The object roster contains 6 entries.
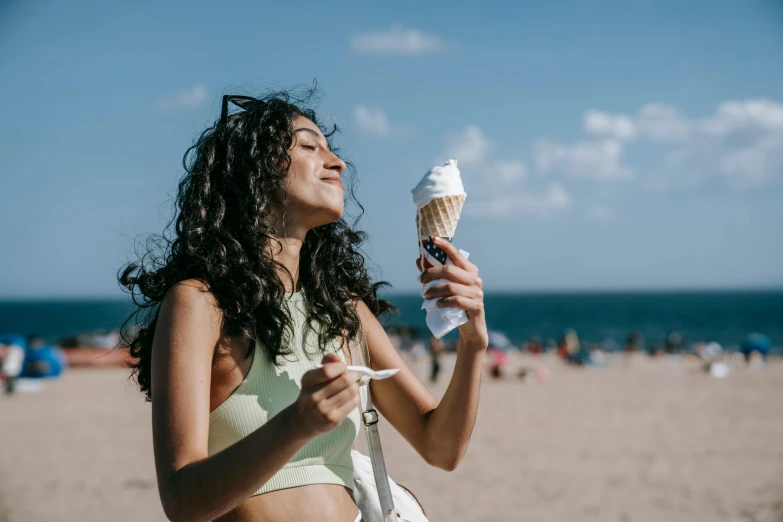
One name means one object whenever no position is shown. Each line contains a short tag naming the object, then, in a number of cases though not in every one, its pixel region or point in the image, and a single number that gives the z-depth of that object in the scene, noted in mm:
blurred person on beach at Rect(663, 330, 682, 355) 32906
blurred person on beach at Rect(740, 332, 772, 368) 26875
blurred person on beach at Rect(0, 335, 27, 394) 17453
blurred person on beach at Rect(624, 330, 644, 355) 31734
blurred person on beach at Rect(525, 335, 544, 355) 34406
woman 1752
